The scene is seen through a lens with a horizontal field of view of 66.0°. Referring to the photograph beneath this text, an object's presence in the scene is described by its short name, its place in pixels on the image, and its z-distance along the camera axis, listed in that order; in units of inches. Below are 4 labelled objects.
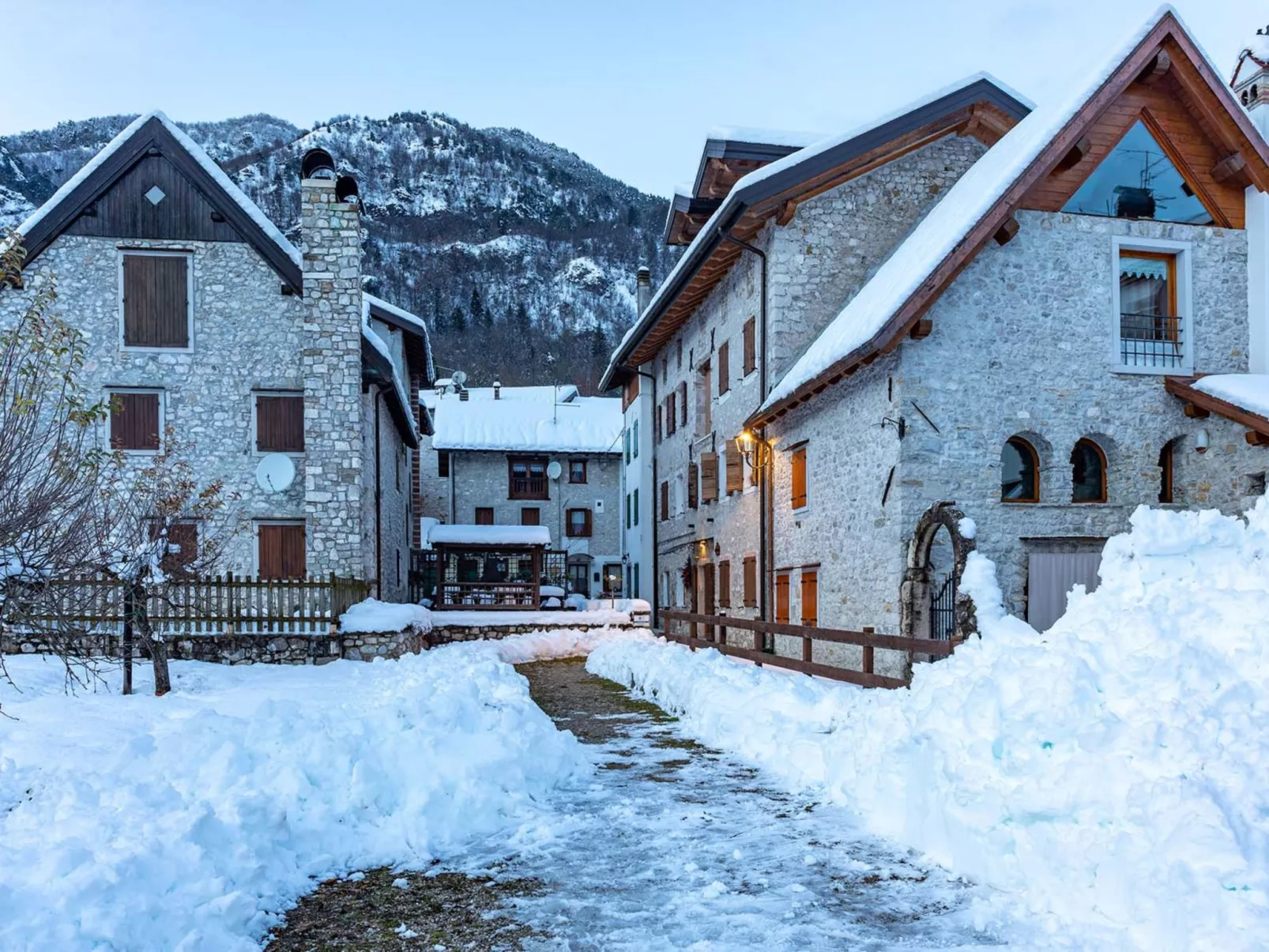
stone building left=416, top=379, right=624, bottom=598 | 1742.1
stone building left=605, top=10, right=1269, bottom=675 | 536.1
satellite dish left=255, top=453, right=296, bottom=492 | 780.0
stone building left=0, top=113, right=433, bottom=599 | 773.9
